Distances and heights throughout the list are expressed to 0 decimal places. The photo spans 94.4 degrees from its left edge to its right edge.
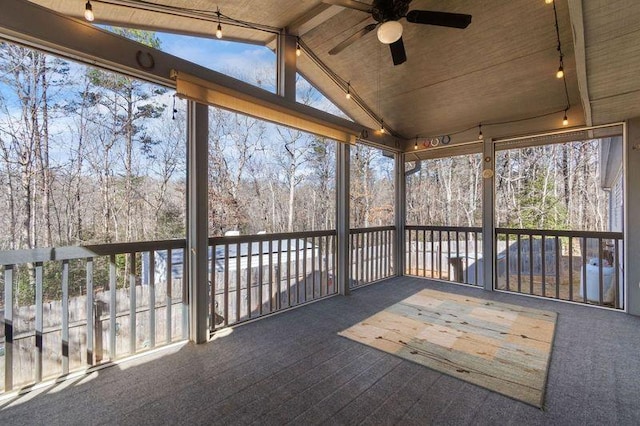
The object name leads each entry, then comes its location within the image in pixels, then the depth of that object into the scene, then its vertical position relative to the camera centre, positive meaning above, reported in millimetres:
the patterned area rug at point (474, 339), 2150 -1190
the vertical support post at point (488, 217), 4449 -79
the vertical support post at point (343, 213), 4137 -3
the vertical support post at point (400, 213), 5352 -5
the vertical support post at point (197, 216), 2641 -11
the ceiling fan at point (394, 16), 2217 +1509
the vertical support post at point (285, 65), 3281 +1663
